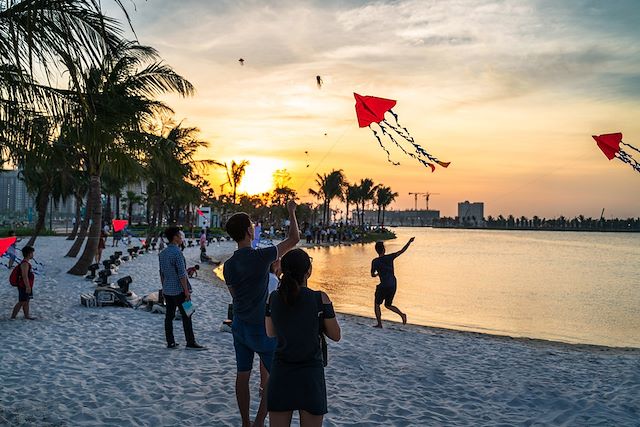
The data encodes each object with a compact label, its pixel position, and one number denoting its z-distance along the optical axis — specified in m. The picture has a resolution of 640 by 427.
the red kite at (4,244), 10.98
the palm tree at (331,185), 76.31
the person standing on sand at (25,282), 8.54
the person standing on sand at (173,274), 6.59
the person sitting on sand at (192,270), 15.36
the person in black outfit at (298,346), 2.91
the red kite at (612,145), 8.80
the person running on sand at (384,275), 9.64
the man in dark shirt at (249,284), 3.87
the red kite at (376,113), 8.26
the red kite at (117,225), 28.91
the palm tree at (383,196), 103.69
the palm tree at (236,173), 58.00
